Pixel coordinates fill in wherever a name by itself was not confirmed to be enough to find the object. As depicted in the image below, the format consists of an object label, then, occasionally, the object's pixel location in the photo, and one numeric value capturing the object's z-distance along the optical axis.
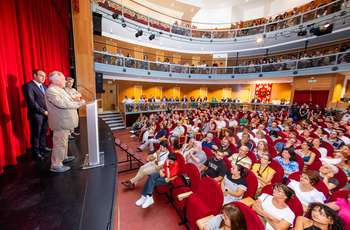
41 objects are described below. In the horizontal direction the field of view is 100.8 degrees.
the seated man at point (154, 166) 3.24
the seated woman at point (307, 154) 3.23
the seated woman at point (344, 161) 2.78
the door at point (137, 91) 13.97
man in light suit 2.00
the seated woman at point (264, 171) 2.57
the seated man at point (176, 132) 5.75
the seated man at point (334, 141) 3.97
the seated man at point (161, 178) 2.77
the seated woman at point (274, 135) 4.63
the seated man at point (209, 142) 4.05
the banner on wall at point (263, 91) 14.66
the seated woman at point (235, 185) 2.24
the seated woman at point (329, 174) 2.42
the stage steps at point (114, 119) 9.21
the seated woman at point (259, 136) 4.24
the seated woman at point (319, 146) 3.53
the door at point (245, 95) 15.92
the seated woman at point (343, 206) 1.73
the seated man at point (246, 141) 3.83
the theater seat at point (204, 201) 1.92
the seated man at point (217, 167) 2.63
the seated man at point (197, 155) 3.23
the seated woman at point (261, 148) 3.41
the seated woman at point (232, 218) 1.44
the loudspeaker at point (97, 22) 7.89
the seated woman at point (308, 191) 2.03
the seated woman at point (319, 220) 1.47
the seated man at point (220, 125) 6.67
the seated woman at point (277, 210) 1.71
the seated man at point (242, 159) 2.93
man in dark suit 2.38
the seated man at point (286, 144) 3.47
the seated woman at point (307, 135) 4.38
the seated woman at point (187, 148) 3.68
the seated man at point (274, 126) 5.29
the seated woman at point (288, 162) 2.85
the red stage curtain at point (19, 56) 2.16
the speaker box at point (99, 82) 8.23
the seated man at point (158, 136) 5.60
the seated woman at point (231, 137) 4.44
